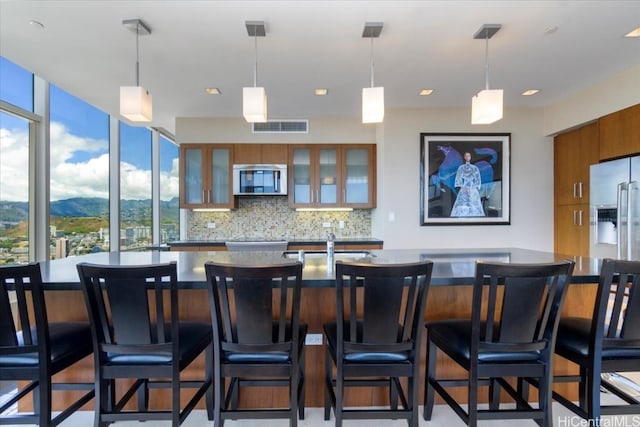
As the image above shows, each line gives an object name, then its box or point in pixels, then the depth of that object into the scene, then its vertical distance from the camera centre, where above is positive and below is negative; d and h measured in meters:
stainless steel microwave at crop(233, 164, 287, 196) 4.57 +0.47
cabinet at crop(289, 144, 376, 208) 4.64 +0.54
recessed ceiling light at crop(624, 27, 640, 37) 2.46 +1.38
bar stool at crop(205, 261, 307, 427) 1.35 -0.53
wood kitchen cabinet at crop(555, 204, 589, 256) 3.77 -0.19
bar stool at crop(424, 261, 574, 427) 1.38 -0.55
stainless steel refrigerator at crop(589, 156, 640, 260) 2.93 +0.04
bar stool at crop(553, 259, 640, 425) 1.46 -0.63
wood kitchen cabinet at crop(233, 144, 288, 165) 4.61 +0.85
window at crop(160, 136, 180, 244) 5.56 +0.26
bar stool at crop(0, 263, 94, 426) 1.38 -0.61
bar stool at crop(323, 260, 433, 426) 1.40 -0.56
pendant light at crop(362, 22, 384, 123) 2.24 +0.76
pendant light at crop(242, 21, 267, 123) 2.25 +0.78
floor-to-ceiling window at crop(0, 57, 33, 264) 2.90 +0.51
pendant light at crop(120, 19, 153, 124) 2.21 +0.78
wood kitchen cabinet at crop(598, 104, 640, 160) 3.00 +0.77
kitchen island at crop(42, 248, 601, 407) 1.96 -0.55
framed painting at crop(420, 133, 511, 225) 4.25 +0.46
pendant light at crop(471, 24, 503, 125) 2.29 +0.79
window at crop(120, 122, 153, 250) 4.60 +0.39
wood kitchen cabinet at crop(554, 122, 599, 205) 3.67 +0.62
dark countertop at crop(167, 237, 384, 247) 4.36 -0.38
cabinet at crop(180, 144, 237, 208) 4.58 +0.51
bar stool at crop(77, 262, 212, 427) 1.37 -0.55
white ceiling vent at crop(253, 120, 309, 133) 4.68 +1.26
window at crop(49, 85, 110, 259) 3.47 +0.44
